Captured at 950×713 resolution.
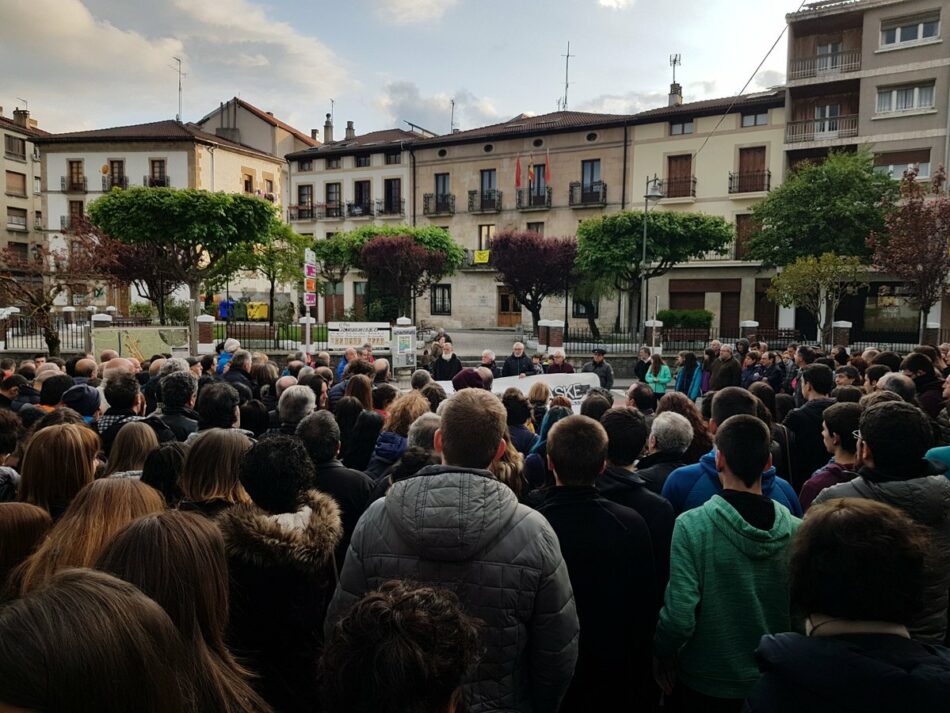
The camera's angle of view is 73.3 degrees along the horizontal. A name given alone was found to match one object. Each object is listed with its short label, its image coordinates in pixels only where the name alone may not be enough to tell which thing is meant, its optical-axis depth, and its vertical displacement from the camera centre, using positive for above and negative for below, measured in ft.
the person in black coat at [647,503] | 10.16 -3.03
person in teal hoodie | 8.41 -3.66
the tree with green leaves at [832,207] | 84.12 +14.65
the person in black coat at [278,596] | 7.58 -3.44
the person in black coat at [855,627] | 5.02 -2.71
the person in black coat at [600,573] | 8.91 -3.62
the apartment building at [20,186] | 146.51 +29.66
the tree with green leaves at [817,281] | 72.38 +4.03
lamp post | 57.72 +4.76
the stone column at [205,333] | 64.23 -2.09
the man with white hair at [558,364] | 36.99 -2.96
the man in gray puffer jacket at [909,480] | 8.61 -2.36
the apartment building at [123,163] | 134.31 +31.88
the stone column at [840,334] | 74.91 -2.11
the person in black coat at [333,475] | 11.51 -2.99
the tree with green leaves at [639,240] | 88.02 +10.49
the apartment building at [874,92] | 89.45 +33.22
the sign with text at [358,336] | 59.93 -2.13
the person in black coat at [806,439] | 17.39 -3.35
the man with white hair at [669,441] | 12.89 -2.53
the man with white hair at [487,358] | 35.24 -2.46
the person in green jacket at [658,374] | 36.19 -3.39
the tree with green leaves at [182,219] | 71.61 +10.60
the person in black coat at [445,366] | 37.78 -3.11
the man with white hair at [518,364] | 38.11 -2.97
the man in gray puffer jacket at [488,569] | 7.06 -2.90
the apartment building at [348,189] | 132.98 +26.71
